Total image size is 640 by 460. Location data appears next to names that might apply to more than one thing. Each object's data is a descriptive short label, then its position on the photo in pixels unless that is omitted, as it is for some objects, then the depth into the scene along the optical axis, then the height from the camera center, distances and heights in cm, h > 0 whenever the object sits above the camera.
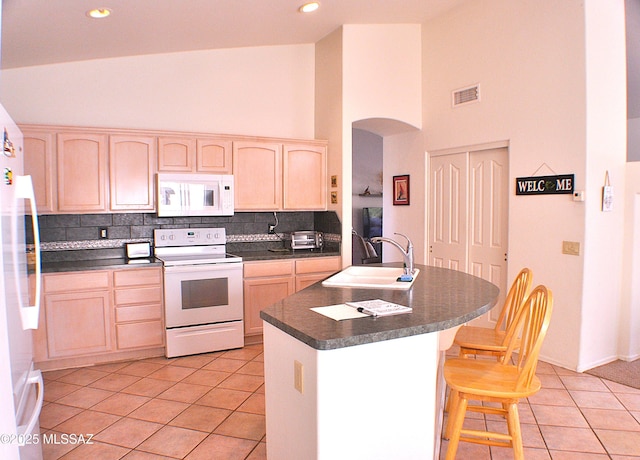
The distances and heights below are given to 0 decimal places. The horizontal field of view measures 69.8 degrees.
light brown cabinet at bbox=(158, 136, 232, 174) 443 +64
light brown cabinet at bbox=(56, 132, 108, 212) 404 +44
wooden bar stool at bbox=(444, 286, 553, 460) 206 -77
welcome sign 380 +27
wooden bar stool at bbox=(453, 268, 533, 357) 262 -74
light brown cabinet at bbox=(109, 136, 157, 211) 423 +45
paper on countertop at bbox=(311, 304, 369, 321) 199 -42
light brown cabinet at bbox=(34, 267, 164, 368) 380 -83
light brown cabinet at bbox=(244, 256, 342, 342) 452 -63
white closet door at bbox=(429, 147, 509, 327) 449 +2
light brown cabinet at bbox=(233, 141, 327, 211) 478 +46
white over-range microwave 438 +24
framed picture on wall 557 +34
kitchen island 173 -66
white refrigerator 151 -37
